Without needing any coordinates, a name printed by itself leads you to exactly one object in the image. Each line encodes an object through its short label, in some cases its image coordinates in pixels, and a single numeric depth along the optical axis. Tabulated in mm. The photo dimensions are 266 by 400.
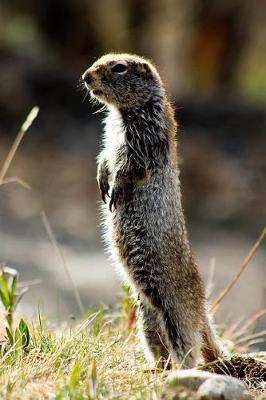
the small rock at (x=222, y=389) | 8484
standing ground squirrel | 10609
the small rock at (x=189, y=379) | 8695
